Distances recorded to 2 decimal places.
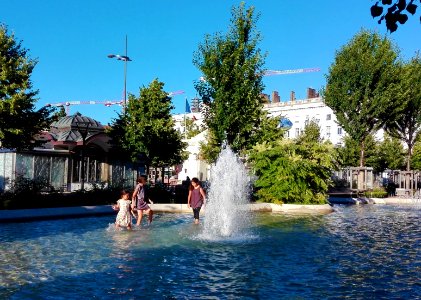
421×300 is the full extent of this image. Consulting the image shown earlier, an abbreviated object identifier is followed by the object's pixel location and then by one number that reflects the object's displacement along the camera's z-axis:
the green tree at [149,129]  31.02
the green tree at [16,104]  23.69
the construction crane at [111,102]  181.38
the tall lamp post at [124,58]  48.04
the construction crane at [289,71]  184.54
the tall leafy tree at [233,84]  30.23
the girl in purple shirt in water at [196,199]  19.09
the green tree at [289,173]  28.48
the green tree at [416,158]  57.36
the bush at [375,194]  41.34
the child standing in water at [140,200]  18.36
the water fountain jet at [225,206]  17.17
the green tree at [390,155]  59.53
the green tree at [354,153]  57.47
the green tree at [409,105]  44.38
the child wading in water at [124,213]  17.02
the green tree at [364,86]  43.03
